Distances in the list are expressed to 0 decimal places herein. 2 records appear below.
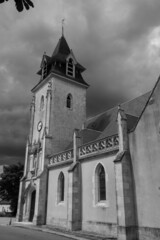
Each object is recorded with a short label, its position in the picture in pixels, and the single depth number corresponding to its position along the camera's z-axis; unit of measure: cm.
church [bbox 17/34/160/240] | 1112
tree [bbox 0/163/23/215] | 3127
